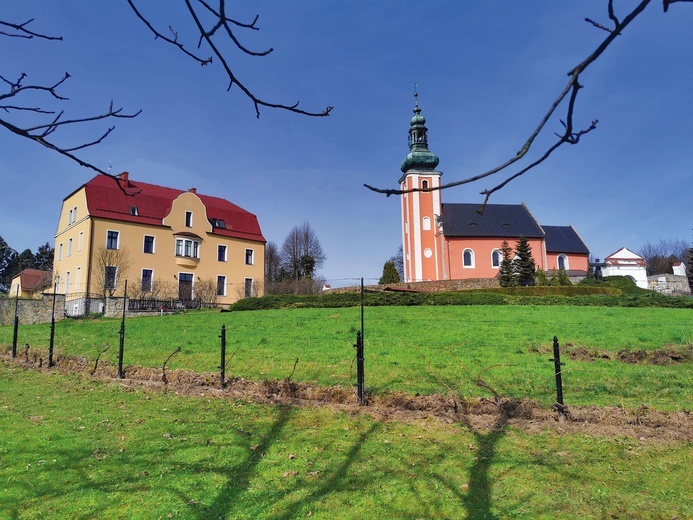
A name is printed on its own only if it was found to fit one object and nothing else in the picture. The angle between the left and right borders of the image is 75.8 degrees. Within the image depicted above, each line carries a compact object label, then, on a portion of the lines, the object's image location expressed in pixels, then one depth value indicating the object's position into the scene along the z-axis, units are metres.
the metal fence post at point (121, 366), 9.58
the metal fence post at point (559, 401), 6.12
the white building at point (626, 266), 49.73
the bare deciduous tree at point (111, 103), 1.76
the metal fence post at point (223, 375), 8.29
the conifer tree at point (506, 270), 38.53
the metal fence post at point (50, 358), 11.22
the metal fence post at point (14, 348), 12.89
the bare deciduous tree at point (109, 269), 31.53
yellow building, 31.88
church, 46.94
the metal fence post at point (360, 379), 7.16
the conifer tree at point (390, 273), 47.32
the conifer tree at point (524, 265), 39.16
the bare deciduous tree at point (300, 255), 55.91
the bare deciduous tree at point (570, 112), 1.05
